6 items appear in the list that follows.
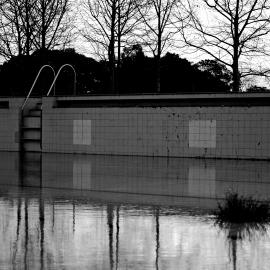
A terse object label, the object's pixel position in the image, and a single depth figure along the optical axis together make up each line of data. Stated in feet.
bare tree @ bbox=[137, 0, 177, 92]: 131.13
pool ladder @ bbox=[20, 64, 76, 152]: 106.73
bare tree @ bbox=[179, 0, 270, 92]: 112.47
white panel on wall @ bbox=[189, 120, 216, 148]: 91.71
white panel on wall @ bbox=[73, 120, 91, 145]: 101.65
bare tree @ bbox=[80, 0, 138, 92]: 132.36
